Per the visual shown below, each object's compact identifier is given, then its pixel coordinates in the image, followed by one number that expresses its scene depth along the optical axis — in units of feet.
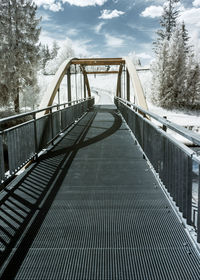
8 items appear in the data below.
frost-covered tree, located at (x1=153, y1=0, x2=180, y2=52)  150.82
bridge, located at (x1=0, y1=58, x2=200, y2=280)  7.36
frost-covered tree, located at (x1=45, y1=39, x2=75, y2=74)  298.99
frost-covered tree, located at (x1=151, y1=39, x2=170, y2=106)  119.65
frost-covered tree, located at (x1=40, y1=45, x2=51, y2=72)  335.79
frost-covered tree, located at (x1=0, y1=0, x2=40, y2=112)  74.49
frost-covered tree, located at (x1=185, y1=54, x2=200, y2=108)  124.97
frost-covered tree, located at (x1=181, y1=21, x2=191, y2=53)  159.26
